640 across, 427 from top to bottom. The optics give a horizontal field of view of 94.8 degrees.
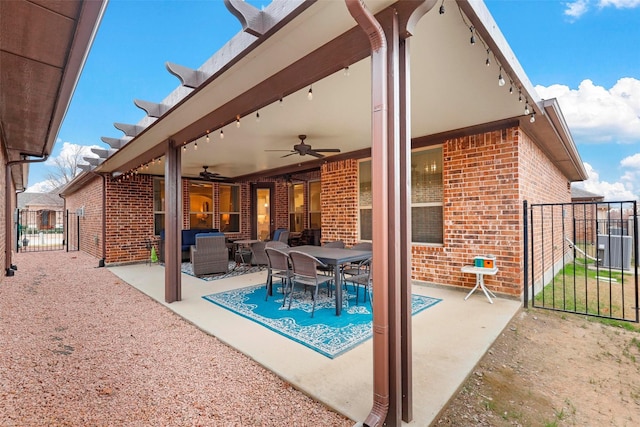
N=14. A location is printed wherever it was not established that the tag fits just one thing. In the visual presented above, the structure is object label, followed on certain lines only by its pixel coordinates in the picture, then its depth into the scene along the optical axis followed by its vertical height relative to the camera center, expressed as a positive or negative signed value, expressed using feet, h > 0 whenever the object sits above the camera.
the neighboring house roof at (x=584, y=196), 47.22 +2.80
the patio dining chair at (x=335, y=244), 17.94 -1.84
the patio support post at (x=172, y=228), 14.33 -0.64
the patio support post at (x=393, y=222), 5.73 -0.16
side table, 13.51 -2.78
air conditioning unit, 22.79 -3.25
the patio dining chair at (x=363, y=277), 13.02 -2.98
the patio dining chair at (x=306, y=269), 12.14 -2.34
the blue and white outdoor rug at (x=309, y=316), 9.60 -4.13
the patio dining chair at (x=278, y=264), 13.44 -2.35
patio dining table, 12.09 -1.90
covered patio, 5.81 +3.65
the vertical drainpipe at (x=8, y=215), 19.68 +0.09
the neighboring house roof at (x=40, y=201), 81.25 +4.26
